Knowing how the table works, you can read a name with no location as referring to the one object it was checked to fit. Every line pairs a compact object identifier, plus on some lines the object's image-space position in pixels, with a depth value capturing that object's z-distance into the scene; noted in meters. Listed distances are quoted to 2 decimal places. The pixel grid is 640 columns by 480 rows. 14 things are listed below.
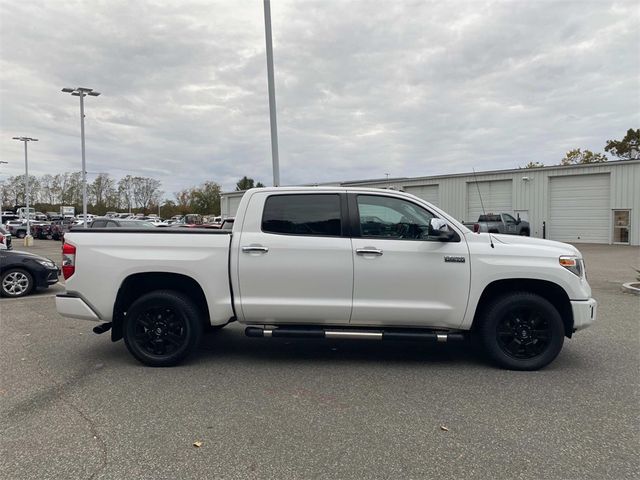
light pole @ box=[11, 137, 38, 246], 34.68
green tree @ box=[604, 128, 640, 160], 50.94
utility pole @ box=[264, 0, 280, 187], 11.23
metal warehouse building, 24.80
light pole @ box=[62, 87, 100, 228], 24.25
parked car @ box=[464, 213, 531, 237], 23.39
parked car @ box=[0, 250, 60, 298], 9.44
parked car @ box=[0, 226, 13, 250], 11.13
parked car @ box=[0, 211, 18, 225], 56.72
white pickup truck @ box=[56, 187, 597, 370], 4.66
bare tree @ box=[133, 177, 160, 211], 103.75
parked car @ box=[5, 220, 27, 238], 37.47
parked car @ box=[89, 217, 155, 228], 18.48
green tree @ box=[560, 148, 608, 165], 56.94
